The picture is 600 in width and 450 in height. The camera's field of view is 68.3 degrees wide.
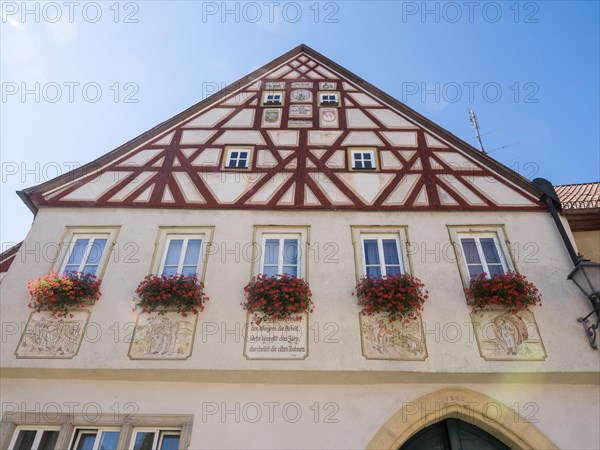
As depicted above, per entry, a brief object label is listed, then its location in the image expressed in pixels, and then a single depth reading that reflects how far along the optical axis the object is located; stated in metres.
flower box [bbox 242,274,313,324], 7.01
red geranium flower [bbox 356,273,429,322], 6.98
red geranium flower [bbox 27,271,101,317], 7.14
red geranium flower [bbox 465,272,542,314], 6.98
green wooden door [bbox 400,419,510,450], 6.72
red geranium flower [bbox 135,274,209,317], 7.09
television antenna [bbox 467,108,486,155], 14.39
